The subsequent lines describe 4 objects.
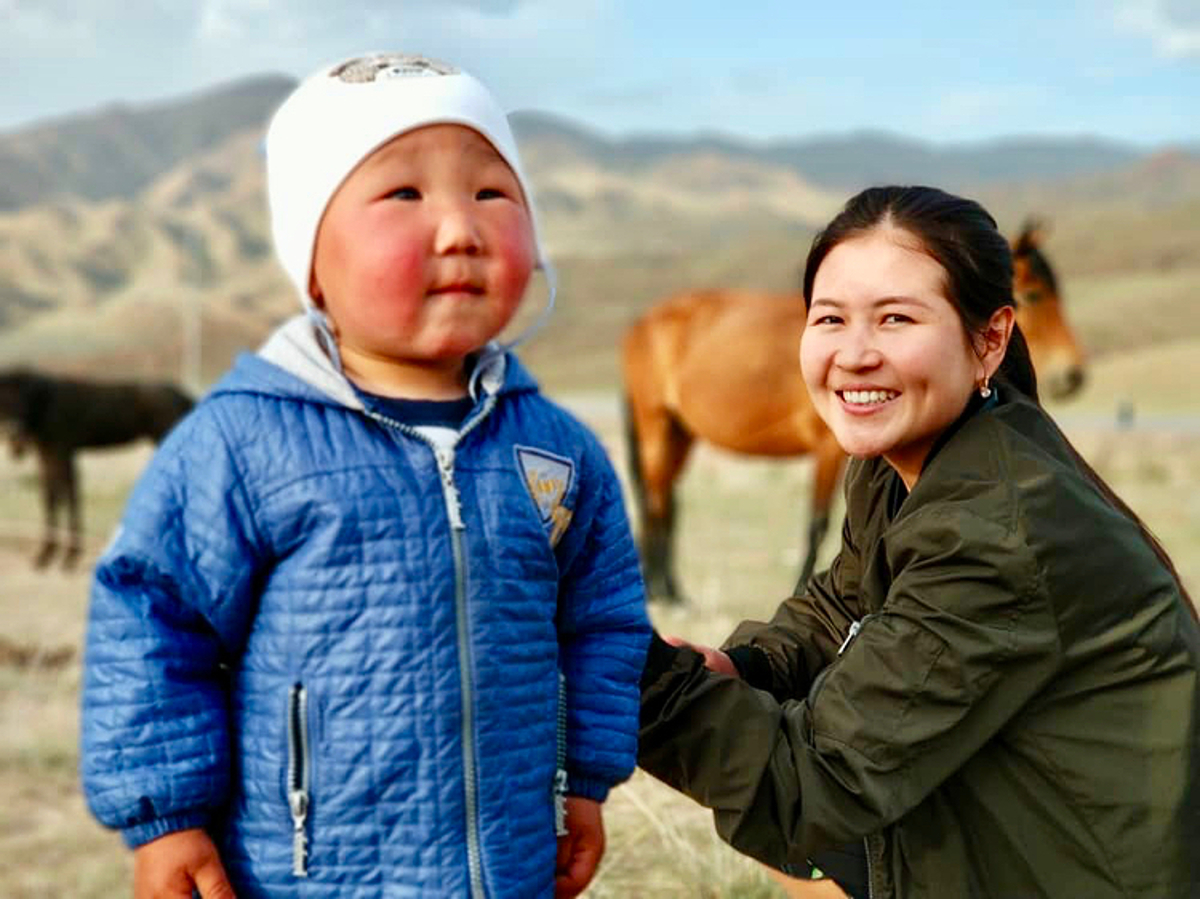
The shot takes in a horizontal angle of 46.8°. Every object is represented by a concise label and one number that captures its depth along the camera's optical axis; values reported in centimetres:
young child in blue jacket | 165
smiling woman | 185
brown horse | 758
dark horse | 937
